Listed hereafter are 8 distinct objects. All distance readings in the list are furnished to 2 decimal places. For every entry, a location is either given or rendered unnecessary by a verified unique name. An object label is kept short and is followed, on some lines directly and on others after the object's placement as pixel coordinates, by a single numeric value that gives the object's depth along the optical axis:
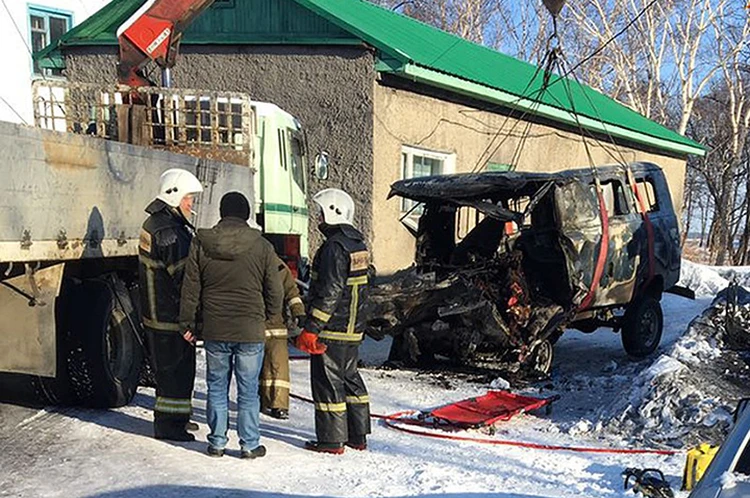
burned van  8.05
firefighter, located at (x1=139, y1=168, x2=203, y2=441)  5.32
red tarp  6.40
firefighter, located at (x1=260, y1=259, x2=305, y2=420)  5.77
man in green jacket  5.04
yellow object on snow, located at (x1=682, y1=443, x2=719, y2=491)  4.39
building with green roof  12.35
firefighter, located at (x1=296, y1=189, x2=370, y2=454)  5.35
